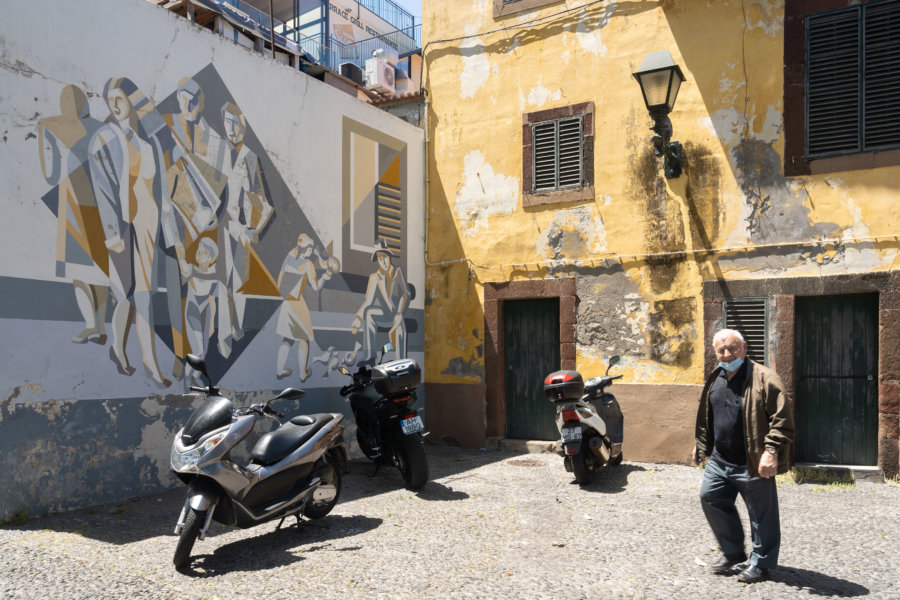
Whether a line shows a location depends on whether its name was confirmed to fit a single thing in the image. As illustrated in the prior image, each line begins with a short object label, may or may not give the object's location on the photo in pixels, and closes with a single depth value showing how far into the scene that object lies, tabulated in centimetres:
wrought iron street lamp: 814
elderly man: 433
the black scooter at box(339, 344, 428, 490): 718
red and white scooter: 730
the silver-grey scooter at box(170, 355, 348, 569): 490
